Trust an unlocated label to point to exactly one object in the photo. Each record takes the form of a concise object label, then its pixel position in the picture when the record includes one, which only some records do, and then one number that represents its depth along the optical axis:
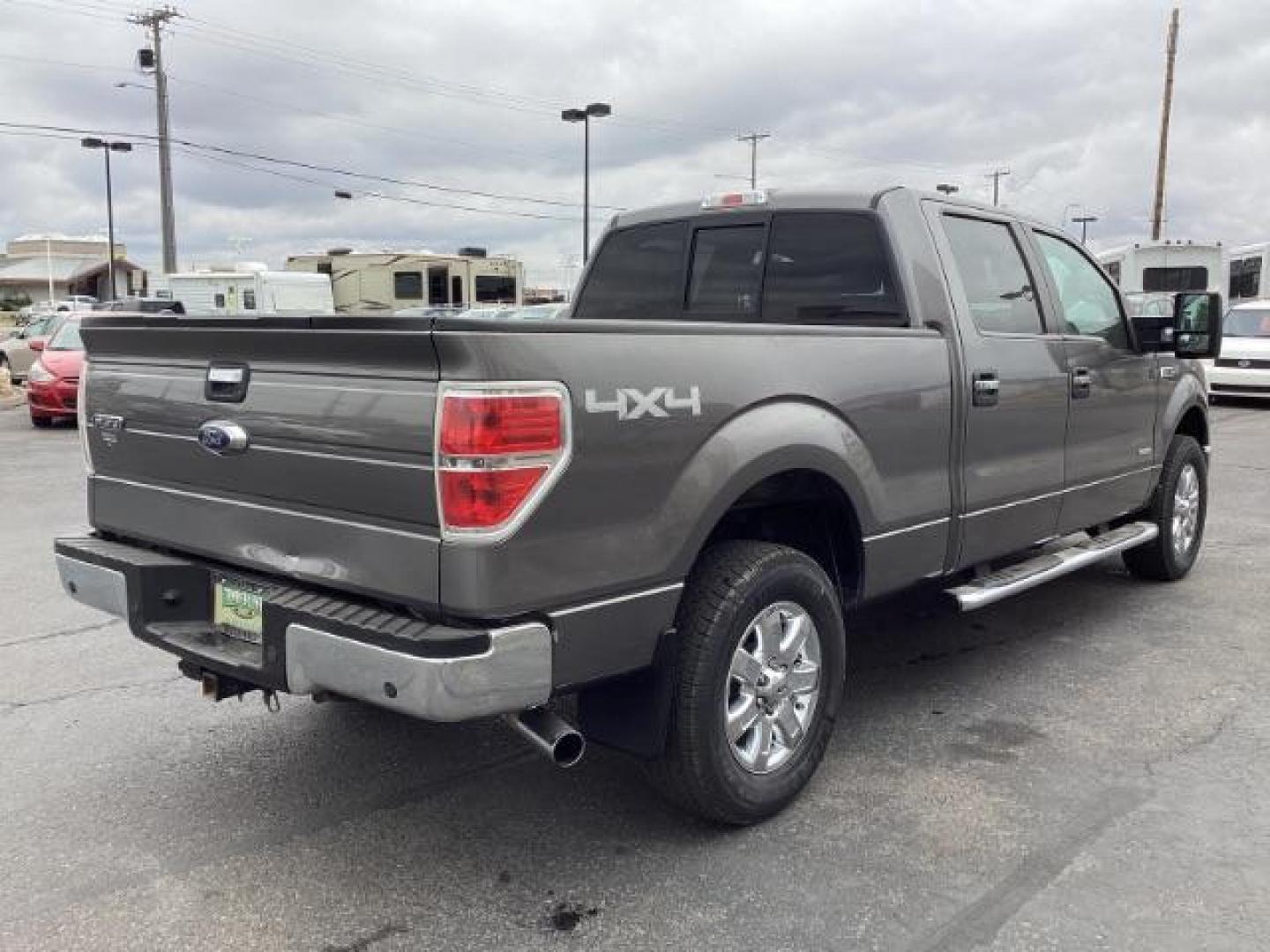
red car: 15.10
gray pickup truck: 2.70
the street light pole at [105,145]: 33.11
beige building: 83.69
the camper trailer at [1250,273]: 27.44
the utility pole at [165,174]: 30.23
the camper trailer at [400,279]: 28.66
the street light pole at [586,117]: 31.61
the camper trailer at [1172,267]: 23.17
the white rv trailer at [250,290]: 26.55
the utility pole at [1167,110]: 33.41
